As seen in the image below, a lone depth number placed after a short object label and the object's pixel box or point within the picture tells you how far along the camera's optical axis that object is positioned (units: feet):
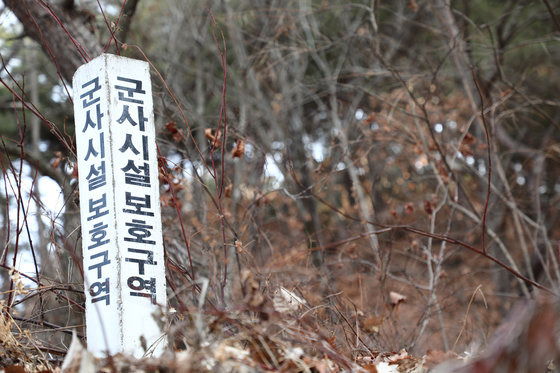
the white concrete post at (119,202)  8.54
